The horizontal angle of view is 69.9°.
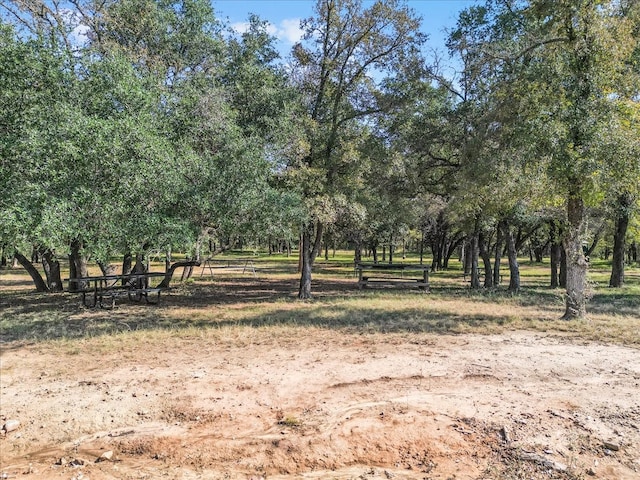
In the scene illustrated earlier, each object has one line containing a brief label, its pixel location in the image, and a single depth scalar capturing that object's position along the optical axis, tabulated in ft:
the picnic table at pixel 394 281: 60.39
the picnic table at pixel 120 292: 40.83
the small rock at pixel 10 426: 15.31
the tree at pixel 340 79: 47.34
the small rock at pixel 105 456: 13.35
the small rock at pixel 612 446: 13.15
